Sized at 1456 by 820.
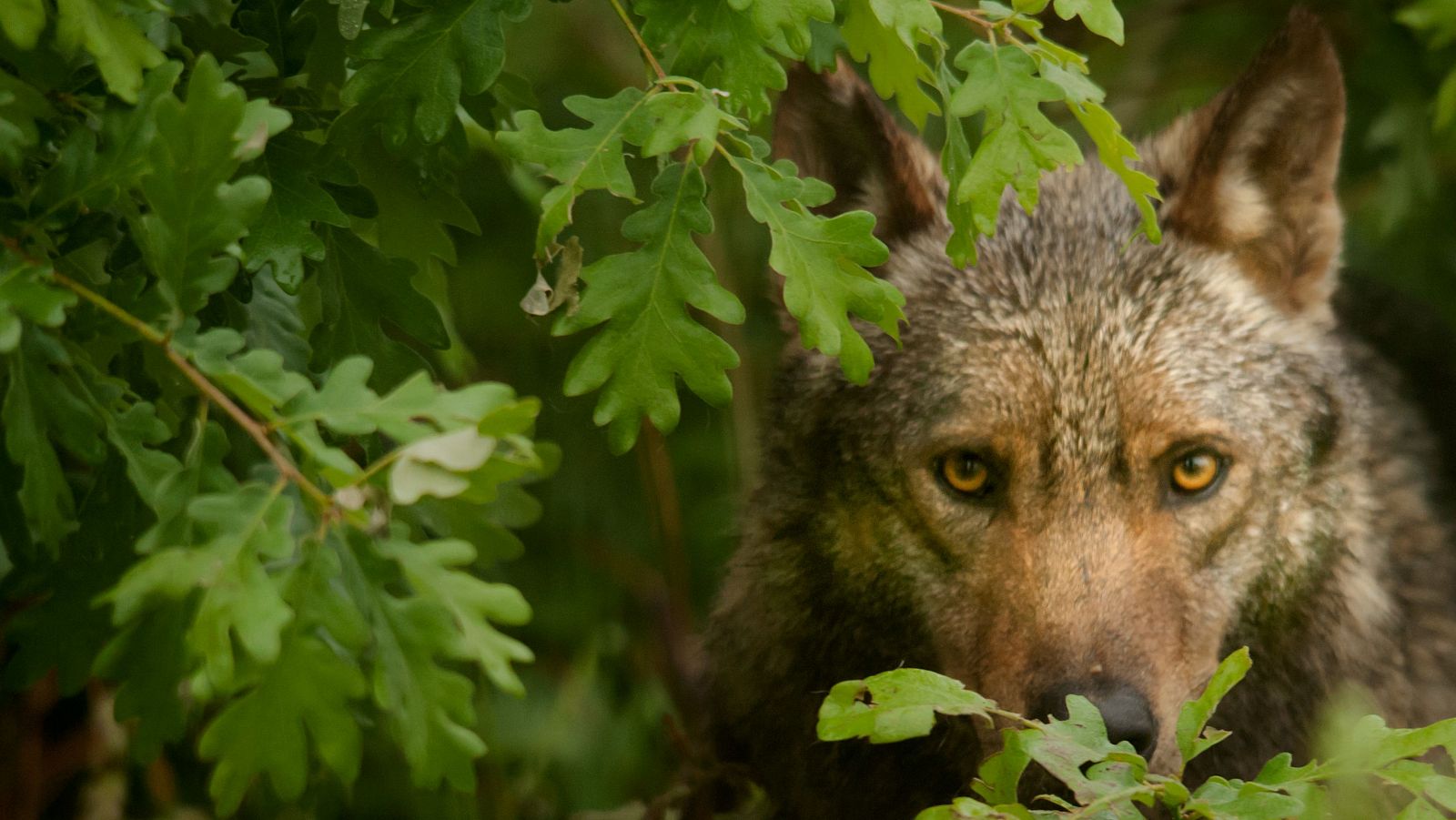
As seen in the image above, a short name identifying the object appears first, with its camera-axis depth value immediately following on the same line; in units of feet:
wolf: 19.15
